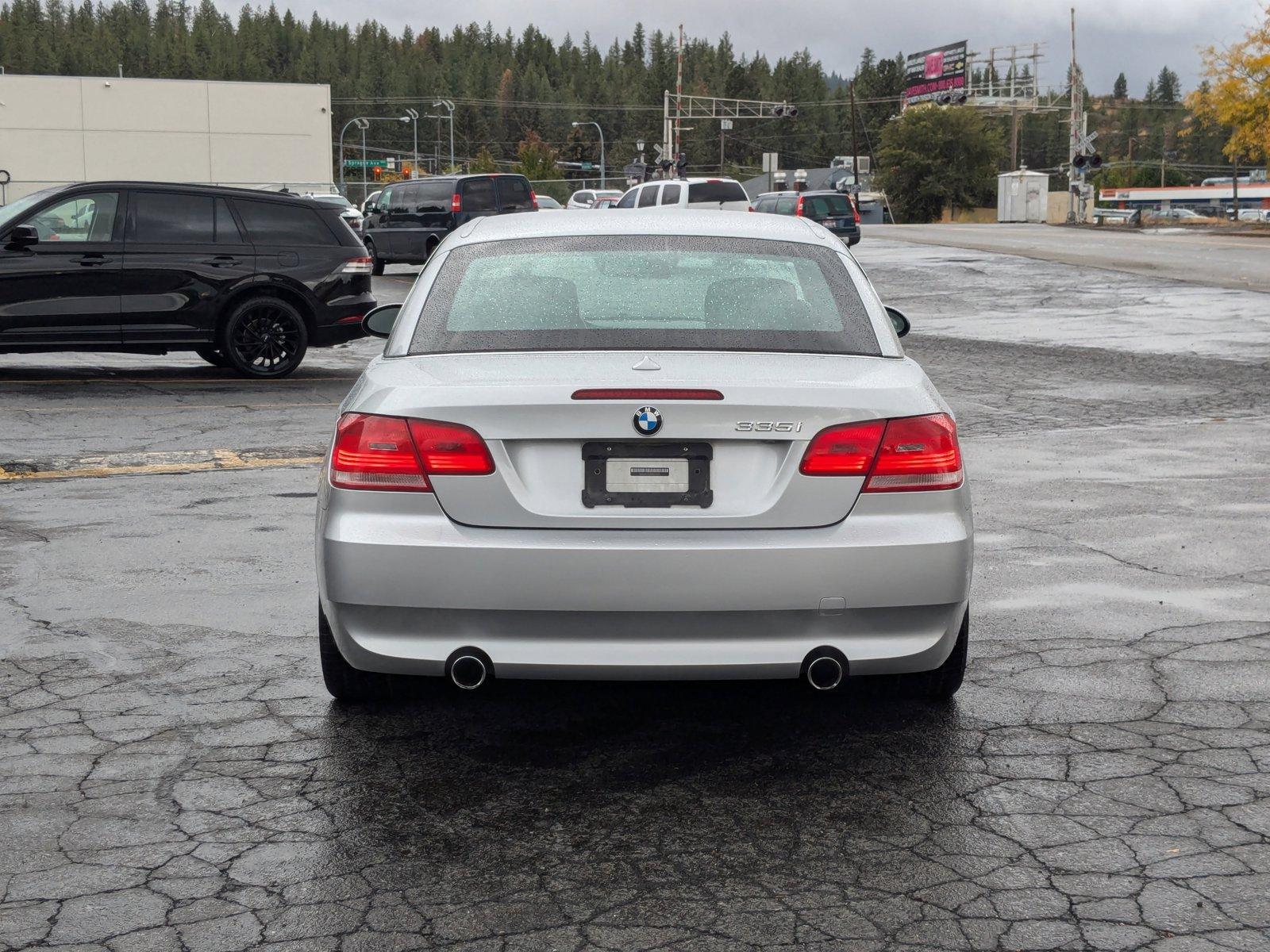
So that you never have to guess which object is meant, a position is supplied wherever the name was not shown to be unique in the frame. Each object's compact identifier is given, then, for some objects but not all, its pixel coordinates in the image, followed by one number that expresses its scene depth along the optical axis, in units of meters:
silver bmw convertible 4.04
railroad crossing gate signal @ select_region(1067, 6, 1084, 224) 74.00
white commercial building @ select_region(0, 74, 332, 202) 56.91
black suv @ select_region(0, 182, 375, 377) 13.93
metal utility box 80.50
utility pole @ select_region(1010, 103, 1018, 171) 104.19
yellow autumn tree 59.53
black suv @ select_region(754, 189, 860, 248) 41.69
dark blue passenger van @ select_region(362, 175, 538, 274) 32.41
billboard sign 121.44
